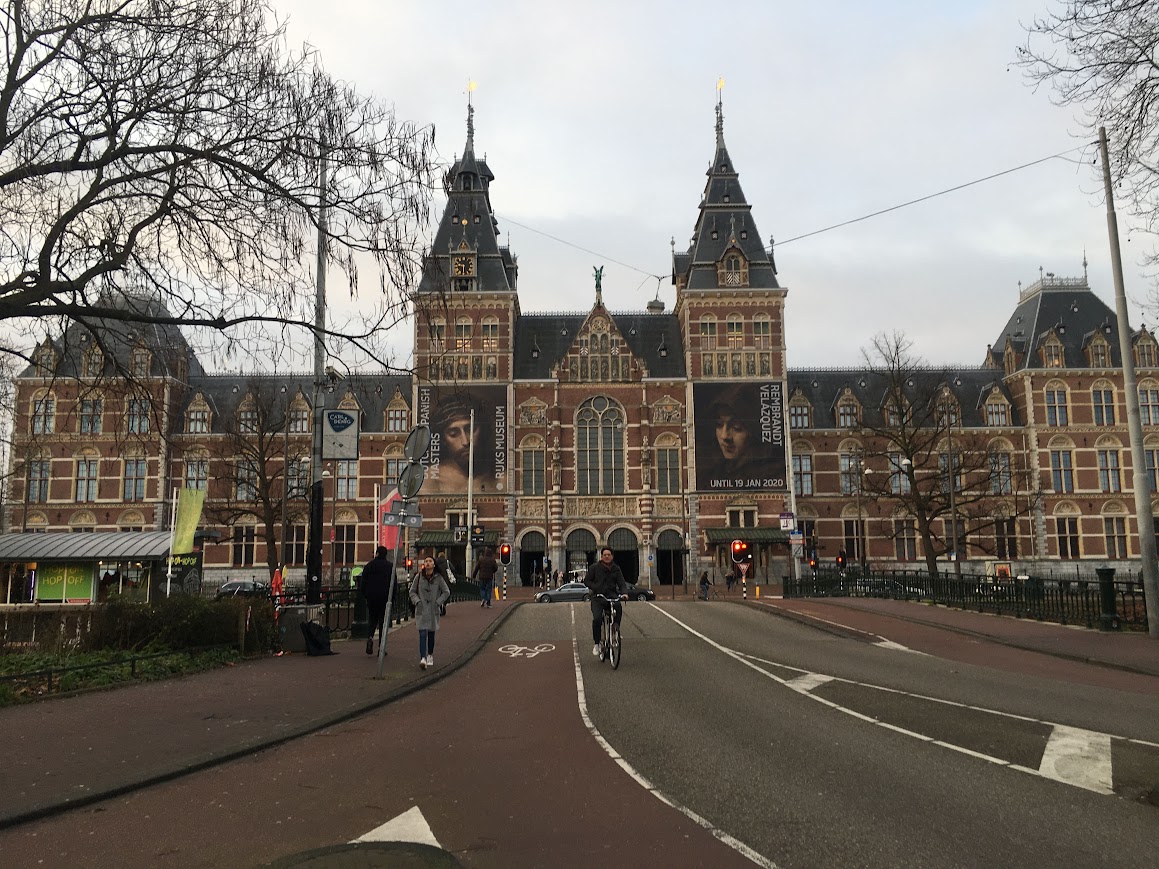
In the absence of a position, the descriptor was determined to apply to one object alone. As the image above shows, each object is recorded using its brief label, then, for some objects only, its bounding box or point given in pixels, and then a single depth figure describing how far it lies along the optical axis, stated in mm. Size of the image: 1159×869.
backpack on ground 14281
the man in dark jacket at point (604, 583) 13242
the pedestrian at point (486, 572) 26781
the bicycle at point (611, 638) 12805
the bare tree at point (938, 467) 42906
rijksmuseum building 52250
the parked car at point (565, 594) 38125
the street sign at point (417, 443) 12531
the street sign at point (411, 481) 12406
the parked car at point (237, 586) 43069
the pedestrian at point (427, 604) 12898
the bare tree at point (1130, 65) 11234
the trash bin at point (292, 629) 14562
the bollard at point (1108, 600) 17562
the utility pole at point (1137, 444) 16672
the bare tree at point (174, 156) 9078
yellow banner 25359
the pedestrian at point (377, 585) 14234
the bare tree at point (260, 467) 45119
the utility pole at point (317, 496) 16094
